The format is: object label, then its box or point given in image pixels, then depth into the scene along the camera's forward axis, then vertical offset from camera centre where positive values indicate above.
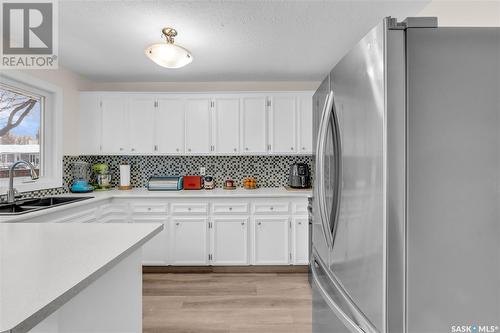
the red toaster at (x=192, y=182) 3.53 -0.22
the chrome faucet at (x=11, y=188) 2.20 -0.19
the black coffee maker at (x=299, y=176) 3.47 -0.14
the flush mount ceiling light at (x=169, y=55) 2.01 +0.87
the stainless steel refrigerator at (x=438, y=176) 0.75 -0.03
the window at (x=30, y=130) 2.52 +0.39
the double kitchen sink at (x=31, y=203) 2.22 -0.35
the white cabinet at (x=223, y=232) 3.13 -0.79
